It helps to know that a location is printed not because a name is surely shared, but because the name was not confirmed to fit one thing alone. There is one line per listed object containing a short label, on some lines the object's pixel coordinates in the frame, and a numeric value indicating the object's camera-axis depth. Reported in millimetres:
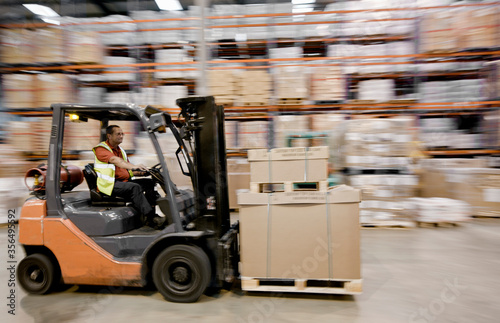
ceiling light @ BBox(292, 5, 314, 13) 8641
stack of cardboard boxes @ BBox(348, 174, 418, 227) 5348
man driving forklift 2938
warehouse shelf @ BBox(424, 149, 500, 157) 6521
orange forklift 2719
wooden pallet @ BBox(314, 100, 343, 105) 6392
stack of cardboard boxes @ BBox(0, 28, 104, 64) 6758
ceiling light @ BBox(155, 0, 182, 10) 11314
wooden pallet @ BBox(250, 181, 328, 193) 2818
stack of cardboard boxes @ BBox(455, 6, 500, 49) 6172
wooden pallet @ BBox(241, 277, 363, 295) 2645
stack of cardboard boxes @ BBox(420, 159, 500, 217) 5996
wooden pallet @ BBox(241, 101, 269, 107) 6401
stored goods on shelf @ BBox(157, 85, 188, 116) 7027
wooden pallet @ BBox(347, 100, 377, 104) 6359
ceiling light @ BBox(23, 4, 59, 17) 10531
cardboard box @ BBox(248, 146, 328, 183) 2836
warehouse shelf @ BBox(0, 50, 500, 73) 6391
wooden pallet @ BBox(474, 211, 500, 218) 6038
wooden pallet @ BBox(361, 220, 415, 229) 5339
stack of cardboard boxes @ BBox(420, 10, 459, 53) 6262
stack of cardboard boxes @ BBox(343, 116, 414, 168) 5289
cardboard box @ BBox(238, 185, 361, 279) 2656
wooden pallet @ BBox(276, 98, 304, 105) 6340
